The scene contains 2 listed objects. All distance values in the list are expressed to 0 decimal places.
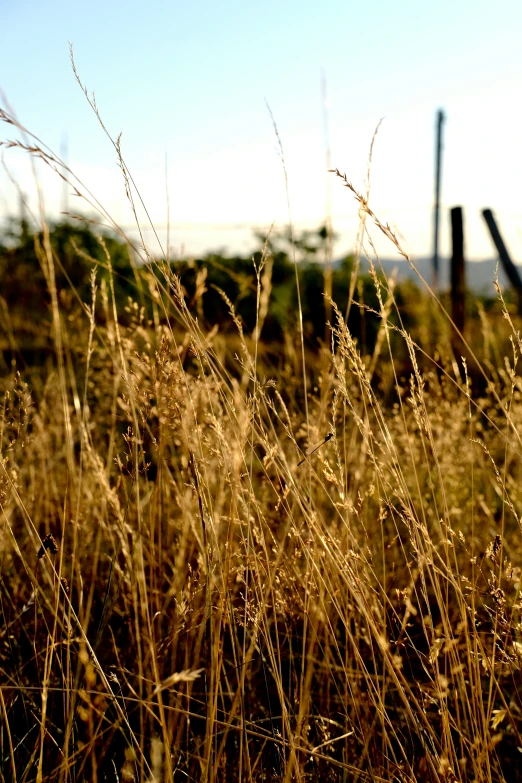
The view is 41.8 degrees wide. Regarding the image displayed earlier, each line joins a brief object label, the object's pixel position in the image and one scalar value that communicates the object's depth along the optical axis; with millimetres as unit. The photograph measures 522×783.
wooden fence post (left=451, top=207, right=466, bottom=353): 5570
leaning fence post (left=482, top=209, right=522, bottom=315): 5898
